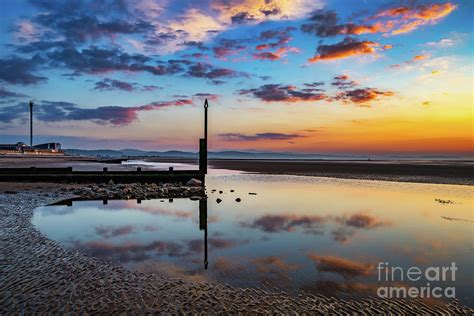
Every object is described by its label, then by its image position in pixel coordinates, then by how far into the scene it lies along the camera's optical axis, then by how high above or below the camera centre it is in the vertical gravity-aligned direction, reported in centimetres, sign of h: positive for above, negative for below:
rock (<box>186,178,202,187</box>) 2741 -228
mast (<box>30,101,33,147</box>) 11745 +1097
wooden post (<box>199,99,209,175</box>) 2860 +2
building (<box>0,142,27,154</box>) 12905 +319
